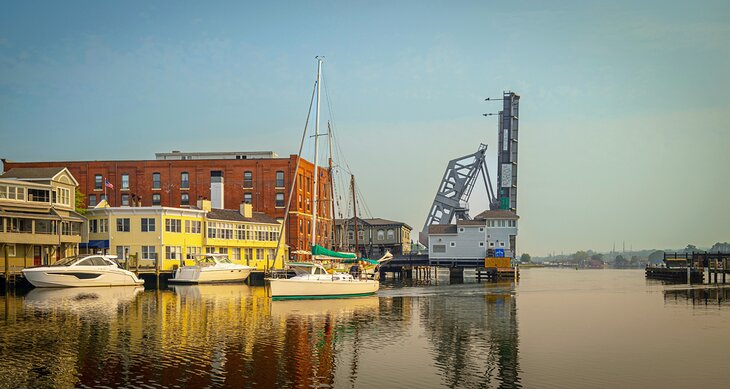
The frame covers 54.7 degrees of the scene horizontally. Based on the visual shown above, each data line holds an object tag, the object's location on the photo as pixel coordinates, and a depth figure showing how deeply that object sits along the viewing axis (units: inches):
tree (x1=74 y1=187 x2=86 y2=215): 3412.9
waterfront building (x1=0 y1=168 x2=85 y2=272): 2881.4
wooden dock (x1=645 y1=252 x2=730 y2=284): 4092.0
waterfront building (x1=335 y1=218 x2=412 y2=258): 5236.2
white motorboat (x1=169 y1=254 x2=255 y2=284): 3189.0
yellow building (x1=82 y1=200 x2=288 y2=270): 3304.6
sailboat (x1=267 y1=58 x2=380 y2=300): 2241.6
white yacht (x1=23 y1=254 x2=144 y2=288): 2709.2
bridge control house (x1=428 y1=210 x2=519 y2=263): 4092.0
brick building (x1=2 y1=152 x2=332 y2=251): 4451.3
